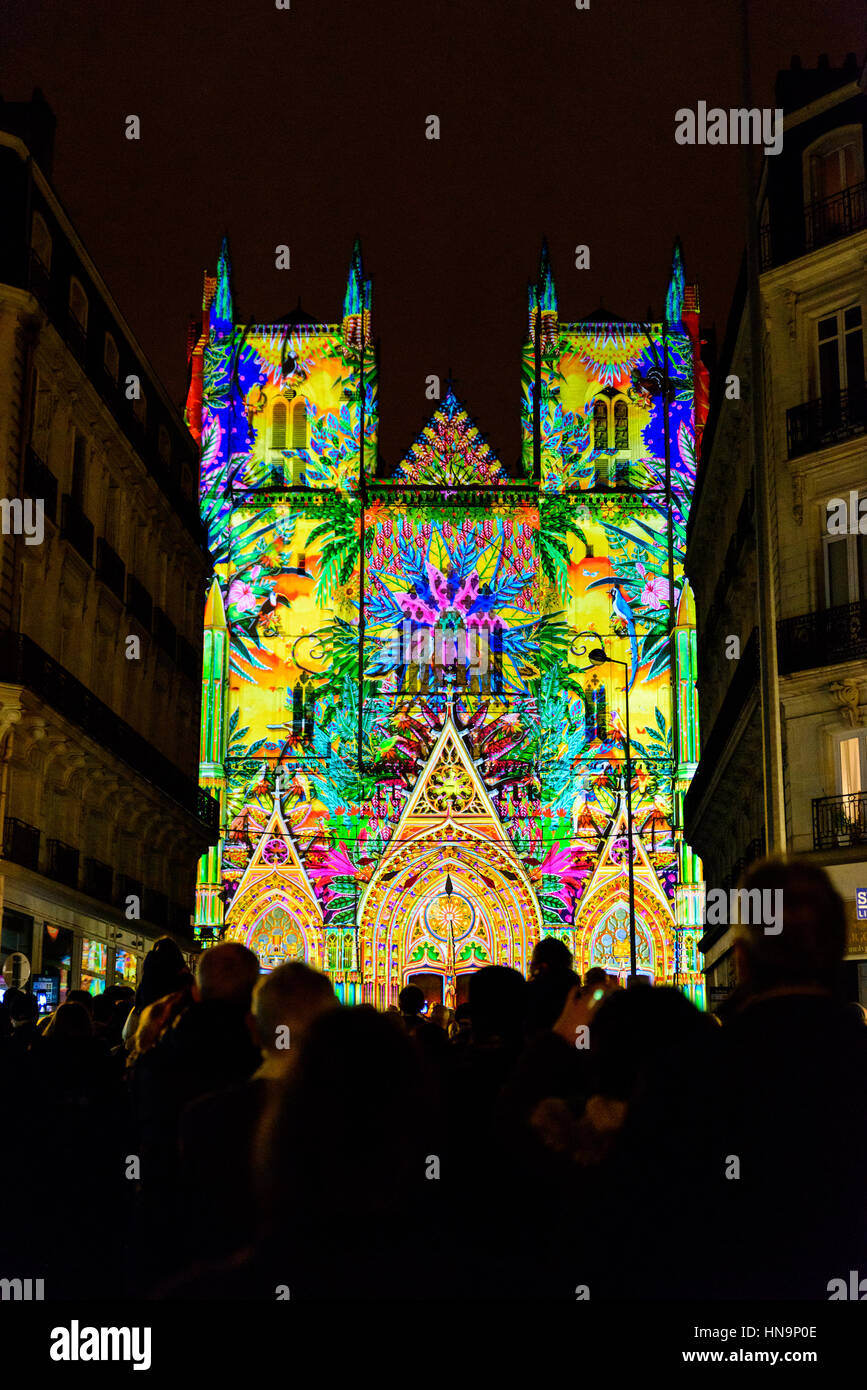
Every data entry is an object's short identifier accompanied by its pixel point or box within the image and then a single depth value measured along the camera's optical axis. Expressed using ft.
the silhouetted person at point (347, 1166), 14.06
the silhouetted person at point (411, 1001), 44.68
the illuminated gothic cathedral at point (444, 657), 189.78
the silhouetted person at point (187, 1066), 22.58
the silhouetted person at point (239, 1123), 17.85
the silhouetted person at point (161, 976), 32.32
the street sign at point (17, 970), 77.10
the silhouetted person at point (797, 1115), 14.62
